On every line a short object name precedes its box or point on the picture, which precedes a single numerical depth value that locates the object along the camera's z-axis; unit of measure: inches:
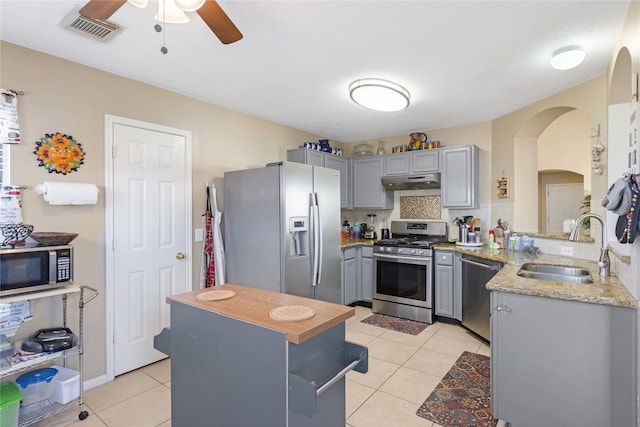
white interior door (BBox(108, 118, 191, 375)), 106.3
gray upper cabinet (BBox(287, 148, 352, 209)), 167.6
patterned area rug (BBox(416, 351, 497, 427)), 83.7
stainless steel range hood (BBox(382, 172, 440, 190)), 167.0
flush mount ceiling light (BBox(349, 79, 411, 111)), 111.4
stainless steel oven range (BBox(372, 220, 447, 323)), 154.3
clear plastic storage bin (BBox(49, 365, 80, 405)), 85.4
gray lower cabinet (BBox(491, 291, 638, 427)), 65.1
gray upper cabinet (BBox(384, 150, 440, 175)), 167.8
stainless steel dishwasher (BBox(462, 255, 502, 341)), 125.9
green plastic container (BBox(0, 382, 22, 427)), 73.5
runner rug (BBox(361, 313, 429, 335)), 146.3
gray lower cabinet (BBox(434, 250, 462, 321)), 148.8
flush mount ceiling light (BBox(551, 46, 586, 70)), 89.5
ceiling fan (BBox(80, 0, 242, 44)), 56.3
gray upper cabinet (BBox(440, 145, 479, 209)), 157.2
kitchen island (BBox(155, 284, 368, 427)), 49.4
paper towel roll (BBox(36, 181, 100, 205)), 87.5
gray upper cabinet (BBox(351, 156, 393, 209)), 186.5
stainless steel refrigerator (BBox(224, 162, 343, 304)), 117.3
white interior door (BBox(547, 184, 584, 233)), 257.8
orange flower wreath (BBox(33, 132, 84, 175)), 90.0
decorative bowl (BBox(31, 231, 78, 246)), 82.0
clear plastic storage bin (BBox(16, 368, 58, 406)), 82.2
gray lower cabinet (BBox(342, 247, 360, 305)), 171.9
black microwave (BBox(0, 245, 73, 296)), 76.0
